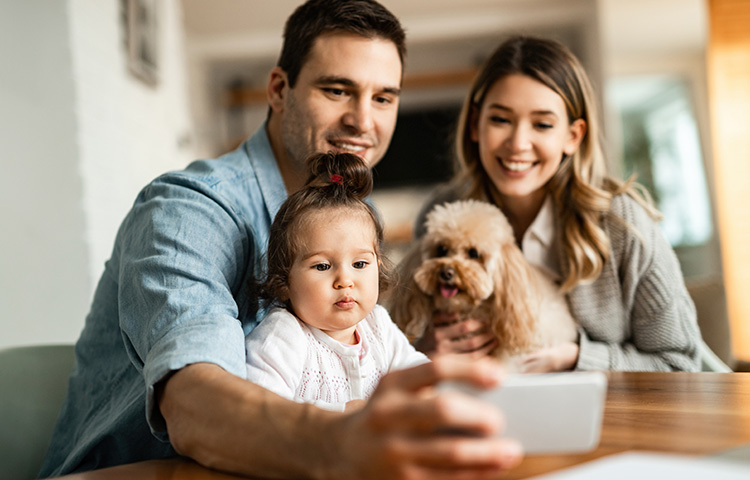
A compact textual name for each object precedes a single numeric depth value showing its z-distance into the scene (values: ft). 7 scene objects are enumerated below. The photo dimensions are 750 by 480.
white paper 1.67
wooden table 2.27
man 1.66
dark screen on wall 25.35
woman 5.45
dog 5.69
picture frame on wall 10.48
